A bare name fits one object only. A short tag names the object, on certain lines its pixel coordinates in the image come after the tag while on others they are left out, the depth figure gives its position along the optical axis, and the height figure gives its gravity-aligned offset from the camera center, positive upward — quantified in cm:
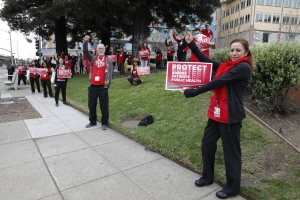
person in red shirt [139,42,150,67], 1248 +81
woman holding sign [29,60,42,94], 1233 -46
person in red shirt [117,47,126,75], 1568 +58
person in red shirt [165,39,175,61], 1495 +128
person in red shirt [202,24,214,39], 863 +147
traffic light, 2636 +267
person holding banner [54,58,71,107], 870 -45
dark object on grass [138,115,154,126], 559 -127
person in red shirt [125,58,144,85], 1015 -36
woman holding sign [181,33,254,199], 264 -43
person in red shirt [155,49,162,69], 1838 +91
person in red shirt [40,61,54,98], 1095 -53
